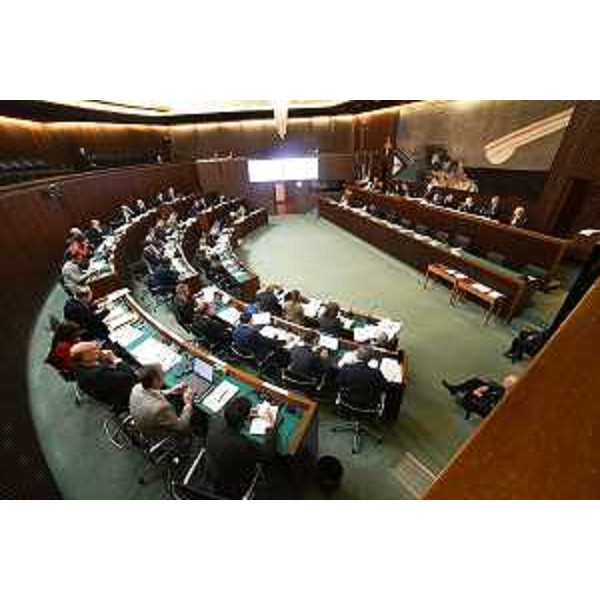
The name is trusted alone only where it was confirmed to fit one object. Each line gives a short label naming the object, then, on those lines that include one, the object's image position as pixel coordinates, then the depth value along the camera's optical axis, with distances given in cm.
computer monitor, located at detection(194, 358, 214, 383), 387
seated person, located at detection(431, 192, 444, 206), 1121
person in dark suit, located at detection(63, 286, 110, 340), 448
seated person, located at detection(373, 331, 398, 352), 480
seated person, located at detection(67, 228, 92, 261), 675
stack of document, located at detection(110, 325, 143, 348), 448
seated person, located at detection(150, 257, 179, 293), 679
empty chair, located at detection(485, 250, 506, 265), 764
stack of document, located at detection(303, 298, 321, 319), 563
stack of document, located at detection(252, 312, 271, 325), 509
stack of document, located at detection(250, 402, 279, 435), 320
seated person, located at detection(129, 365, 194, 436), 305
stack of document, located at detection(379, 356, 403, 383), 405
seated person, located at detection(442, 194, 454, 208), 1116
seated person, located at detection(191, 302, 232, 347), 493
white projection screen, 1592
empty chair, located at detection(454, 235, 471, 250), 841
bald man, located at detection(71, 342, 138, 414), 334
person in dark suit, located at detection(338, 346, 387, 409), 380
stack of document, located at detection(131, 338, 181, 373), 409
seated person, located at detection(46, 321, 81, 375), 382
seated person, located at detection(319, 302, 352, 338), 507
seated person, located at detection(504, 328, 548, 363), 519
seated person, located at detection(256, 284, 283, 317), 573
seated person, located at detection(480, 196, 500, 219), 931
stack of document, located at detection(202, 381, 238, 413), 349
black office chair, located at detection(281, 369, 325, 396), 414
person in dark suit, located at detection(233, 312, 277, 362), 456
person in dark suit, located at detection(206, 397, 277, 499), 278
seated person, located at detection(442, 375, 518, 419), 411
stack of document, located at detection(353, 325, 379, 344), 502
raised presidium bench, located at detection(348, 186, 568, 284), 703
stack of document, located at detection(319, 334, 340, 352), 463
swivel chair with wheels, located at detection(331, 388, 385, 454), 389
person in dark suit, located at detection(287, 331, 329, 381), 410
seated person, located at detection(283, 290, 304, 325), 544
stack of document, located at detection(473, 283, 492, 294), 659
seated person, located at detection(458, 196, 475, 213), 1009
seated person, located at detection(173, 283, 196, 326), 542
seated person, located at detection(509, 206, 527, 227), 848
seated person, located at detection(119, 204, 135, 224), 1006
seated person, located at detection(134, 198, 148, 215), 1094
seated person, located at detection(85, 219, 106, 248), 818
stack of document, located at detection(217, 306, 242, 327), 538
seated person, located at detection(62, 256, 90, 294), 571
